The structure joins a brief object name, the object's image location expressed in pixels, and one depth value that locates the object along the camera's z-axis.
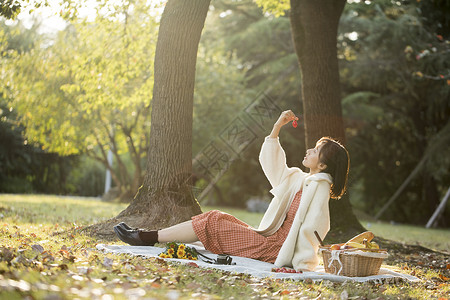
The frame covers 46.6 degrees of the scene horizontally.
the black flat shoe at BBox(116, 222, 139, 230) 5.43
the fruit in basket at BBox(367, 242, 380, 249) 4.96
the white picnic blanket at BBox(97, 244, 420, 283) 4.53
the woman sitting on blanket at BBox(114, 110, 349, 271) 4.94
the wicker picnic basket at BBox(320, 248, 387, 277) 4.67
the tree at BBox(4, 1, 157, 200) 10.23
